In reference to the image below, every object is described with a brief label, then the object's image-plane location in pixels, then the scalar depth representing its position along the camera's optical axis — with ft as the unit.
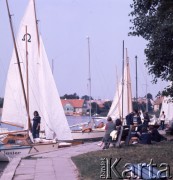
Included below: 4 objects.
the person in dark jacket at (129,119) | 95.25
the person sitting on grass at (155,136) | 76.95
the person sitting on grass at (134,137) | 75.87
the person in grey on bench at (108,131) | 69.64
